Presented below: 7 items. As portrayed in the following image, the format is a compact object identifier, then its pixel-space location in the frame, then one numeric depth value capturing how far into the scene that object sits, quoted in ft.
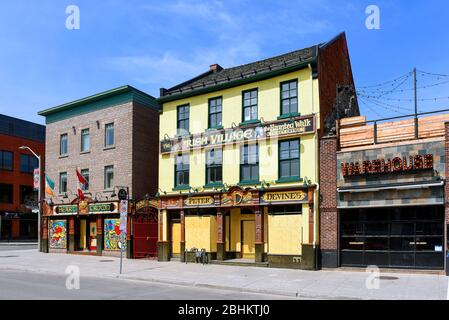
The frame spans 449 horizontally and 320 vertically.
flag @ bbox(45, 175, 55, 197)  102.89
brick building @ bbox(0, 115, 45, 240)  179.63
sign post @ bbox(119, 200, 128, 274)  63.37
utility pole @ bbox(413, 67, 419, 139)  61.26
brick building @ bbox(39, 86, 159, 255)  91.25
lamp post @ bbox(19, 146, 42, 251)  104.73
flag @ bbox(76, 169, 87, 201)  94.89
